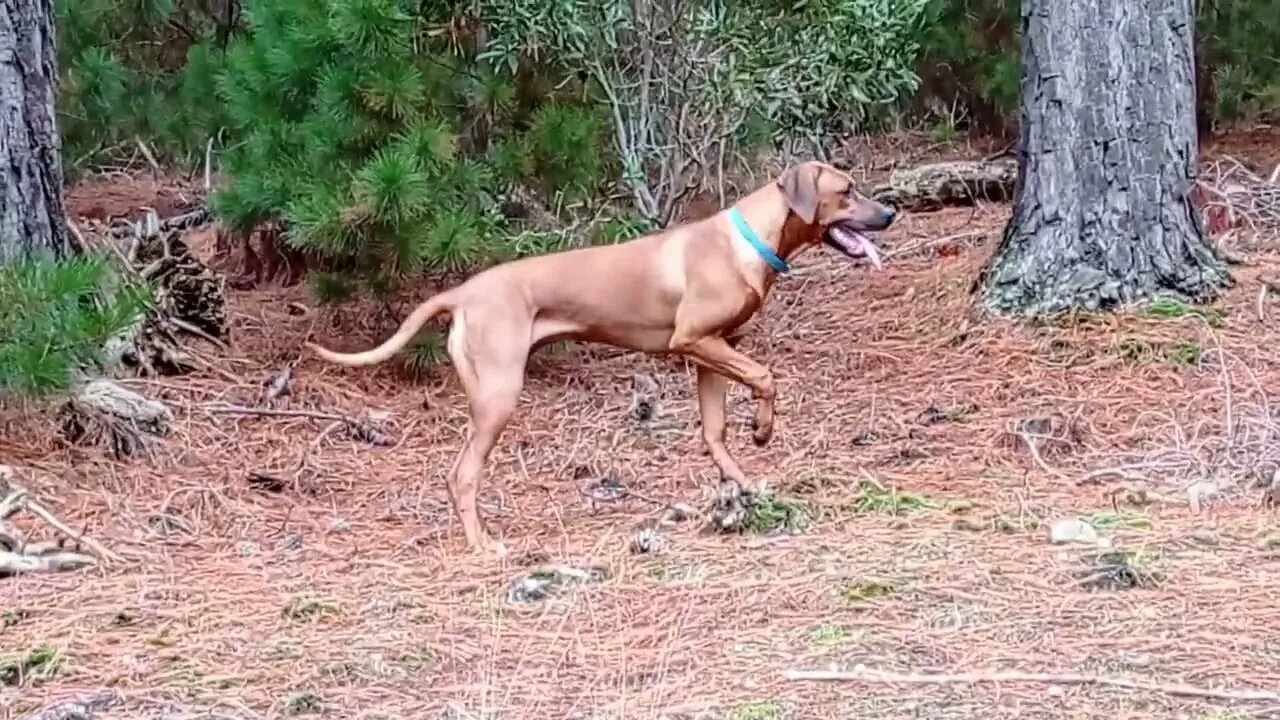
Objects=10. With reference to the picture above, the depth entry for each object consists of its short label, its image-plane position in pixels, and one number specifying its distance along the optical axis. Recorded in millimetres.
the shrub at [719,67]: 6863
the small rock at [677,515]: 4762
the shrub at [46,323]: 4492
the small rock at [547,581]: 3980
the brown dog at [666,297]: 4973
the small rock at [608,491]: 5328
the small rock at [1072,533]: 4230
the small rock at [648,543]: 4340
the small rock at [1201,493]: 4611
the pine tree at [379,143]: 6176
